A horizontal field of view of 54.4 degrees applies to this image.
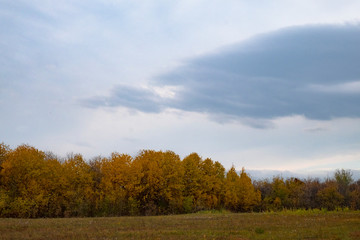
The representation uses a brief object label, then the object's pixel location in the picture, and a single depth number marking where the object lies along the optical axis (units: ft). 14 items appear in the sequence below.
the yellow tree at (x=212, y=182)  278.87
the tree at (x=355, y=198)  335.67
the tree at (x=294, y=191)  351.05
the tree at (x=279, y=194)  357.61
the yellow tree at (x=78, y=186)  186.74
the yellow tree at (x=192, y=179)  270.46
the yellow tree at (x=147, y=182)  233.55
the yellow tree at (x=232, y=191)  299.79
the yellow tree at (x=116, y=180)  202.90
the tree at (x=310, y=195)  348.38
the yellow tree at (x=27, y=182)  195.00
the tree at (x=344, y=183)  347.77
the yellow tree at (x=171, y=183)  230.07
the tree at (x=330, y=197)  333.42
